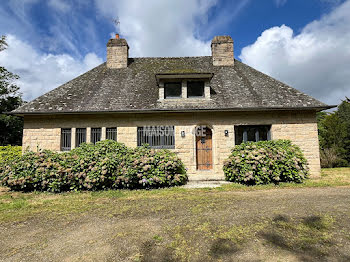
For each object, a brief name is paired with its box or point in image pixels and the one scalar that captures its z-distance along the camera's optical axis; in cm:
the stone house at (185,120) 859
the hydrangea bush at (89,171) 652
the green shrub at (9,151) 968
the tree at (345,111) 1754
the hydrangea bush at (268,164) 714
